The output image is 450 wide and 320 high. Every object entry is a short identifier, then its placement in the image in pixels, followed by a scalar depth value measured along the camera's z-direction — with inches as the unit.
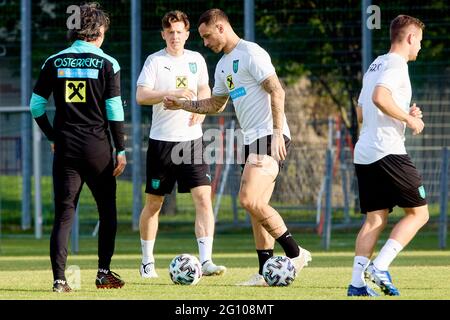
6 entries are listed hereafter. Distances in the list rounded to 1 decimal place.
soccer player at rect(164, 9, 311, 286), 397.4
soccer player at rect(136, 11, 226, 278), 460.4
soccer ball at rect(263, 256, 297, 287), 393.7
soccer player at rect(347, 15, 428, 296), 352.8
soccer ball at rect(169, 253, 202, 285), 408.2
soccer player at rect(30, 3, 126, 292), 376.2
